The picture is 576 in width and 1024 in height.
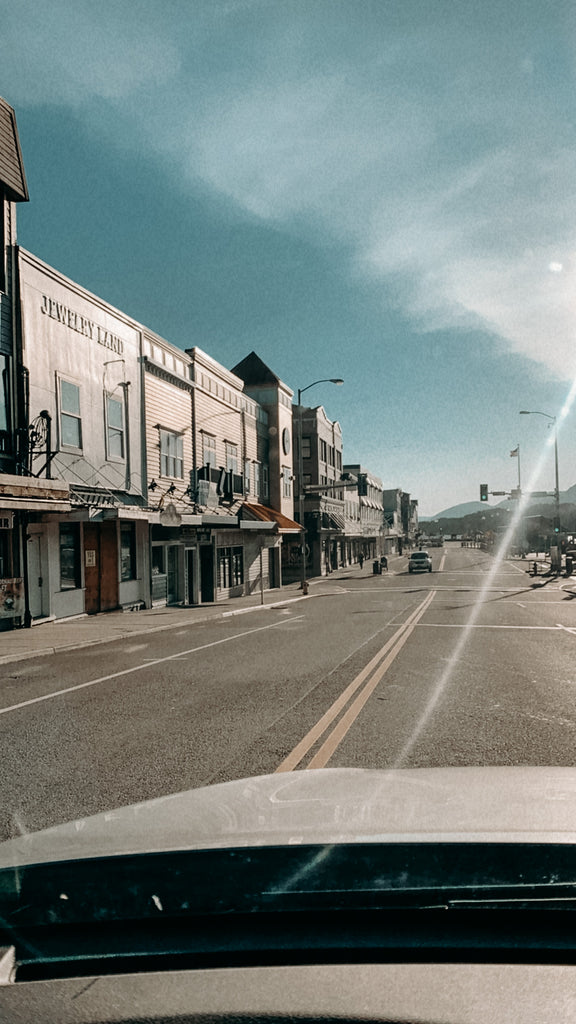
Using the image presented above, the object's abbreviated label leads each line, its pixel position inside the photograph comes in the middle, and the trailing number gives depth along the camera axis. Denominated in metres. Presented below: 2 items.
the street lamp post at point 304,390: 35.28
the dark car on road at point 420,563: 54.69
